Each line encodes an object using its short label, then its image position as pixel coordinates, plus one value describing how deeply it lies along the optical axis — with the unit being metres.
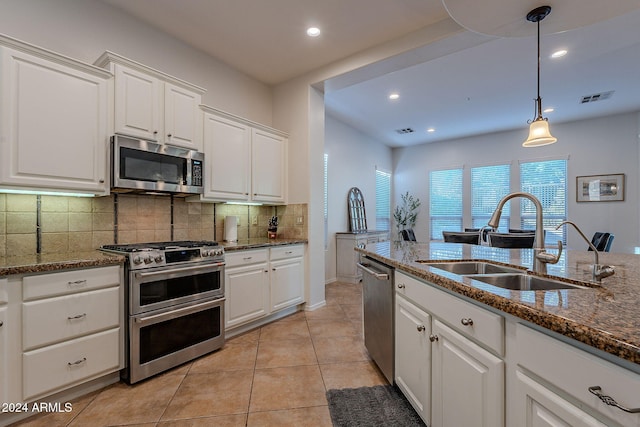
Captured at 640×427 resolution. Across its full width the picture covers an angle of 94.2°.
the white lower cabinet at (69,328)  1.72
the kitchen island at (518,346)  0.67
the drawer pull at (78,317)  1.86
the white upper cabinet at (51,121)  1.84
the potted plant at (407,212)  7.45
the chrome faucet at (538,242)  1.42
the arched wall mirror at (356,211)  5.91
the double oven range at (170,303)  2.08
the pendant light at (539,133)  2.70
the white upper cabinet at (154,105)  2.31
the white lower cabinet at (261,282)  2.85
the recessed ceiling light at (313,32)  2.88
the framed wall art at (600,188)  5.28
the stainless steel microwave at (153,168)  2.28
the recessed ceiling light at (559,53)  3.22
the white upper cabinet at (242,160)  3.03
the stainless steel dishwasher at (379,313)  1.97
